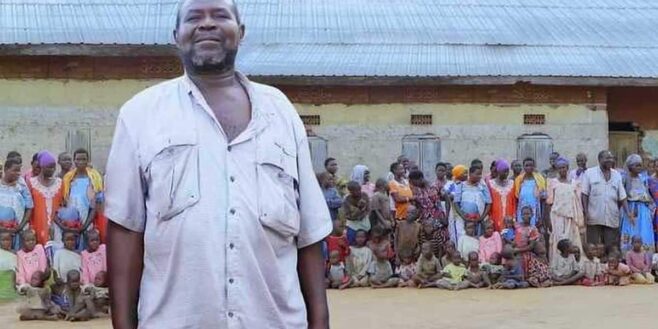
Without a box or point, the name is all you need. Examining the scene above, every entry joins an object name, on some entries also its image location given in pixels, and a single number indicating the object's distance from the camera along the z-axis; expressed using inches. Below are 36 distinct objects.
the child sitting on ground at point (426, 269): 440.5
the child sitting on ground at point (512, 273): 438.0
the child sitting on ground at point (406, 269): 444.5
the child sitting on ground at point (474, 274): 437.3
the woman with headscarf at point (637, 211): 484.4
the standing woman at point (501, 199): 461.4
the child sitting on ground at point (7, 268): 386.9
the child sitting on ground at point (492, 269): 438.3
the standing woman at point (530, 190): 465.4
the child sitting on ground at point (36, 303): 343.9
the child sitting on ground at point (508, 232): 448.1
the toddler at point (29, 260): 367.2
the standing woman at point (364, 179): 497.3
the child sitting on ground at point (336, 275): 440.8
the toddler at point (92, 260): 357.1
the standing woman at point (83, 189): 388.5
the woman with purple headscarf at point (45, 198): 399.9
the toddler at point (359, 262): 445.7
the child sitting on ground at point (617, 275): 451.8
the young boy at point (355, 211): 460.1
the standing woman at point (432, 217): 461.4
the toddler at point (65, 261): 354.6
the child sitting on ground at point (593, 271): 449.4
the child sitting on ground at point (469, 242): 444.1
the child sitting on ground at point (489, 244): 443.8
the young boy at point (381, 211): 462.9
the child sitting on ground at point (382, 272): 444.8
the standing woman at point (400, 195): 477.1
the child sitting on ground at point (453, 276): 433.1
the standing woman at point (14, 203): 395.5
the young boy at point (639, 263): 460.1
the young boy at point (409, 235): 457.4
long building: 561.6
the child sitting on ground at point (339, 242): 451.0
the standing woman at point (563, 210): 476.1
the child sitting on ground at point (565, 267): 449.7
